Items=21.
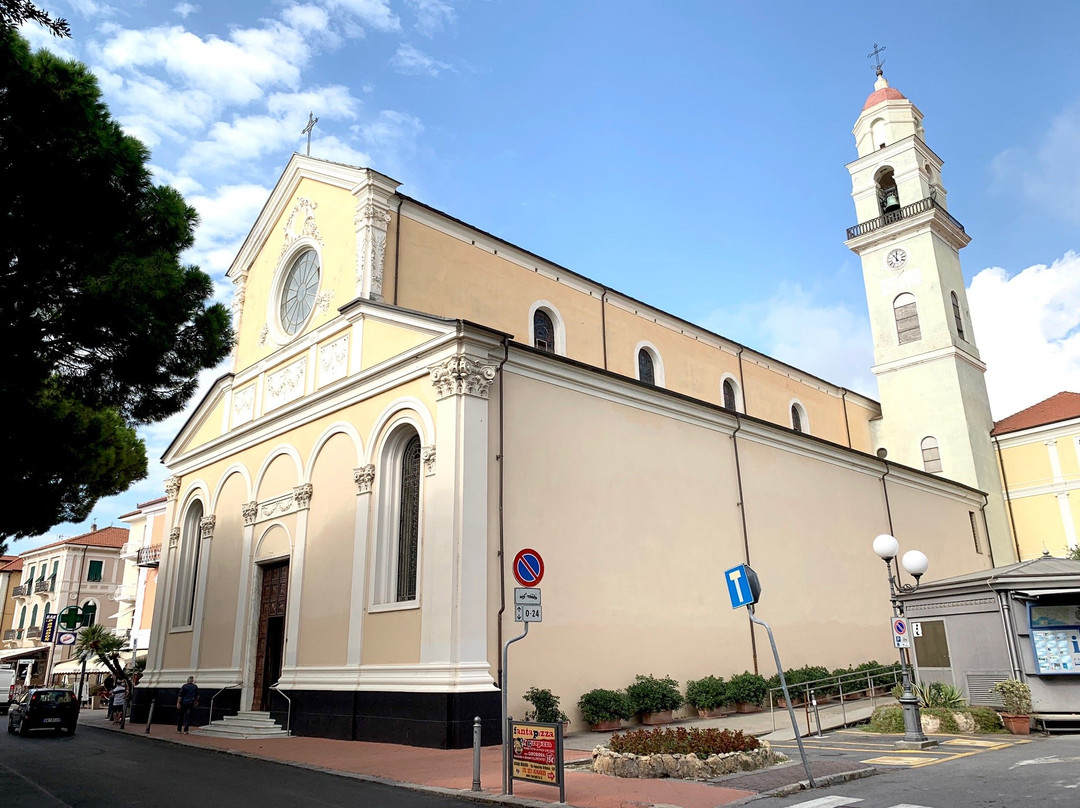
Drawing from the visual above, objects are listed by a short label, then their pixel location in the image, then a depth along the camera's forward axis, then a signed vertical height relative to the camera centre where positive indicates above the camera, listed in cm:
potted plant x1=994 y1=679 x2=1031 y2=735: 1348 -77
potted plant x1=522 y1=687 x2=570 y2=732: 1478 -67
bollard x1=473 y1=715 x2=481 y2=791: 956 -96
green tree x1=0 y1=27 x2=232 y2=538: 1041 +518
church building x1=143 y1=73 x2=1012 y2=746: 1546 +384
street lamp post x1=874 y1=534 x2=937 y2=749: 1227 -7
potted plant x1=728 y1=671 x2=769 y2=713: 1819 -61
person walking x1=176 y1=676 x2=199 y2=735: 1961 -66
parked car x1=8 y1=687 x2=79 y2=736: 2025 -83
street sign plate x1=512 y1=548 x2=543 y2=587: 983 +112
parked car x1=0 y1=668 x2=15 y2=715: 3406 -41
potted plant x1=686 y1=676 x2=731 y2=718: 1766 -69
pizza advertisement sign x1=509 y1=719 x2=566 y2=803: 891 -92
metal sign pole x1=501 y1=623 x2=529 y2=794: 954 -76
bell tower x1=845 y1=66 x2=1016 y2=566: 3391 +1422
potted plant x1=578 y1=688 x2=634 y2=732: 1578 -81
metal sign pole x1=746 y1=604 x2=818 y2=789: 908 -106
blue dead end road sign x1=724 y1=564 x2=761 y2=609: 948 +85
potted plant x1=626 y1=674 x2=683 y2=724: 1647 -67
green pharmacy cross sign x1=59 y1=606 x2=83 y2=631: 3143 +225
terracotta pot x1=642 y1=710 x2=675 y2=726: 1668 -104
